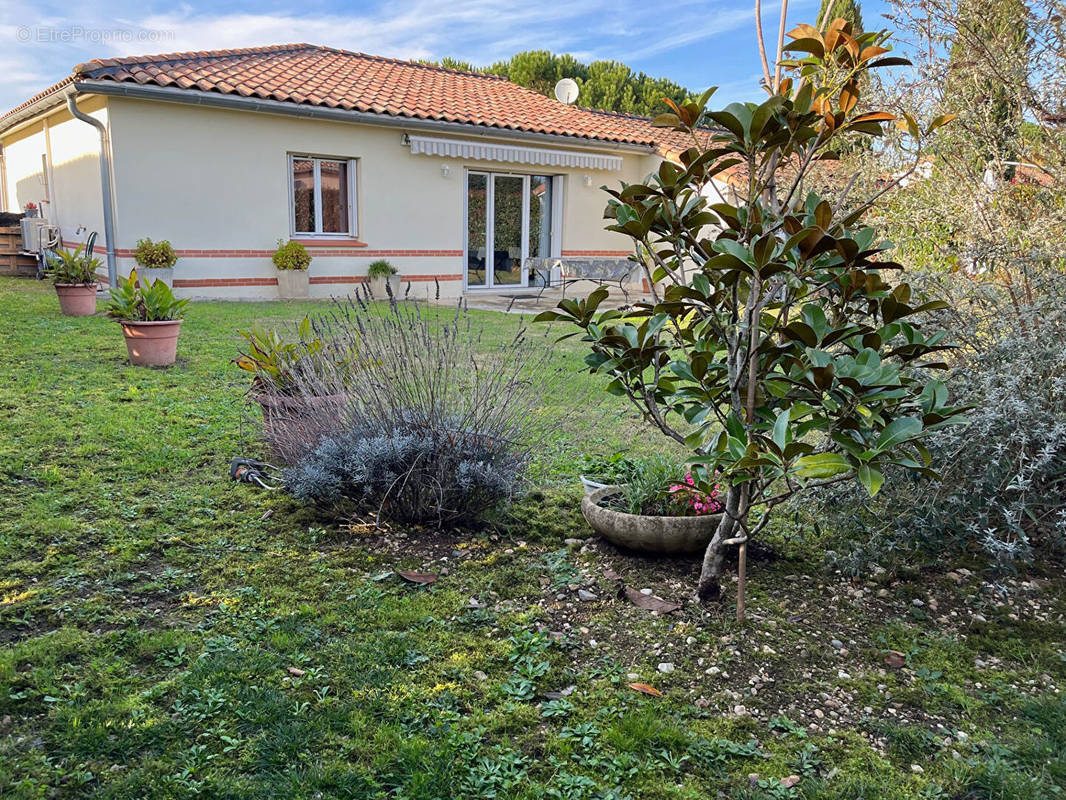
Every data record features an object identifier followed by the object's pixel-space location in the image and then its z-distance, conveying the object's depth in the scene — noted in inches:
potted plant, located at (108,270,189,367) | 274.7
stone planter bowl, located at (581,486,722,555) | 132.4
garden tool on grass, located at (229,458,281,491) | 170.9
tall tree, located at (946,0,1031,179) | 171.9
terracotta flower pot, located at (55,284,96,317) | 393.4
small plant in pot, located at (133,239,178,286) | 475.5
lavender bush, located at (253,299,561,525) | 146.0
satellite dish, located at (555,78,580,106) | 783.7
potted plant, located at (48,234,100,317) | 392.5
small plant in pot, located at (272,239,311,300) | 526.3
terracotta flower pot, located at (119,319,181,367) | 277.9
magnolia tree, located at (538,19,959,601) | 94.2
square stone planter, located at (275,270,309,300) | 533.0
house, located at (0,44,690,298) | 490.0
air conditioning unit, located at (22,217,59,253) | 597.6
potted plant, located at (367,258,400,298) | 566.9
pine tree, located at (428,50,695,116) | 1211.2
